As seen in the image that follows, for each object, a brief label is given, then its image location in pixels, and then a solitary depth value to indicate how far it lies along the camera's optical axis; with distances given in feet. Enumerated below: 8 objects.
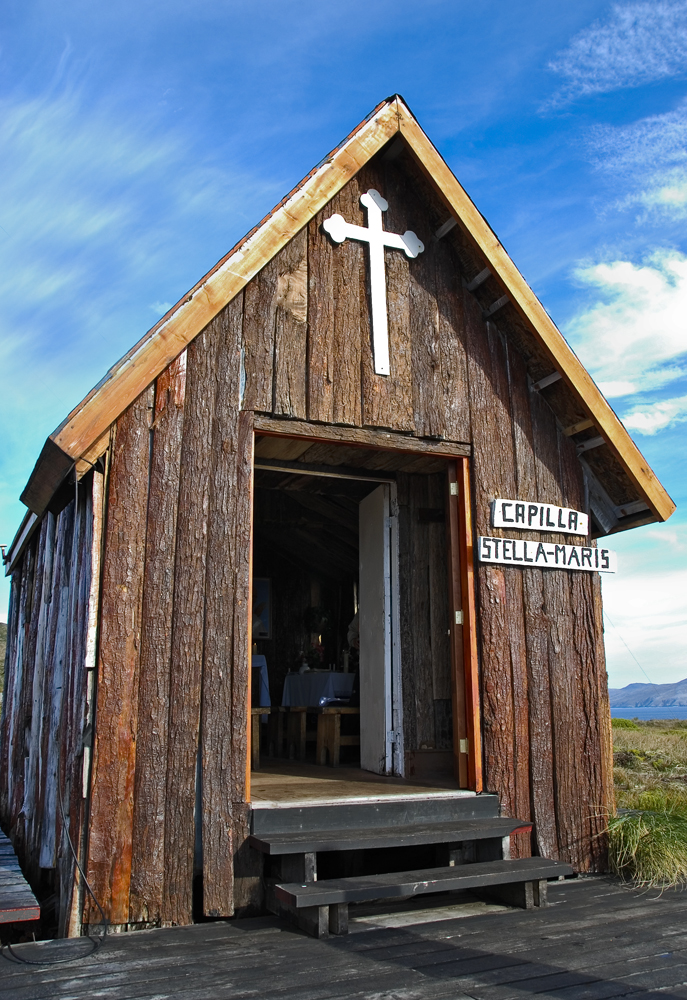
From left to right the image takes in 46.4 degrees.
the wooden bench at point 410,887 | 13.24
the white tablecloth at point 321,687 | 26.76
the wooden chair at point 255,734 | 25.27
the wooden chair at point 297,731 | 27.20
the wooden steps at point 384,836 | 14.28
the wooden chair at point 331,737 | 24.40
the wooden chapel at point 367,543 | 14.75
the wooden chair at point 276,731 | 29.17
